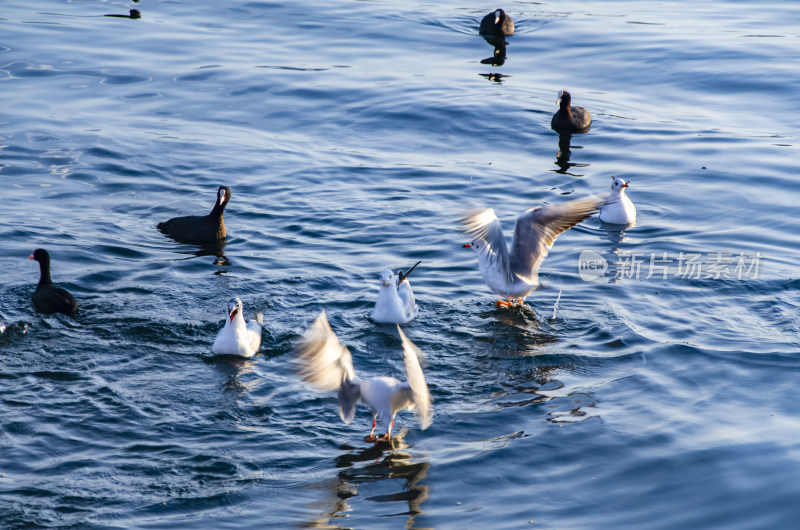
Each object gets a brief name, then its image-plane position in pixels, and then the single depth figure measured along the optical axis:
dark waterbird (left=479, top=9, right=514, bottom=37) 24.17
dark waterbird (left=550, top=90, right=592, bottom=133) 17.98
